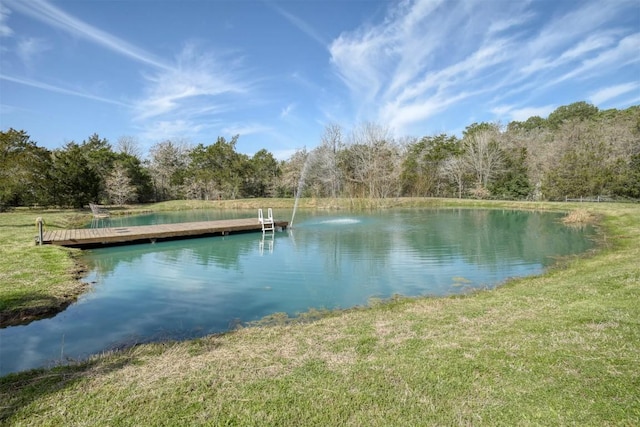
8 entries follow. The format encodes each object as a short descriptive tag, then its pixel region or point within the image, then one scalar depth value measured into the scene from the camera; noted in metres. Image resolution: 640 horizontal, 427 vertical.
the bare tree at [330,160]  35.84
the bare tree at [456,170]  37.62
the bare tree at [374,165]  35.75
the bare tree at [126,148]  52.12
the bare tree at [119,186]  34.00
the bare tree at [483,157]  36.66
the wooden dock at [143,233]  13.10
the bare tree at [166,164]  41.06
